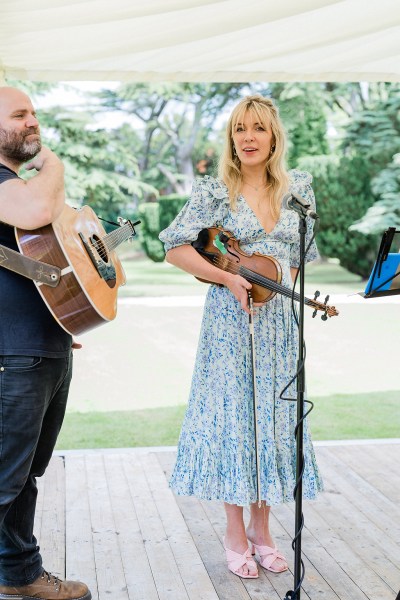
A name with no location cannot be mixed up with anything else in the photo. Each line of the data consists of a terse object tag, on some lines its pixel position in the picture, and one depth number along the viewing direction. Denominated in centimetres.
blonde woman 312
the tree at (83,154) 1388
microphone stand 261
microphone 255
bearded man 238
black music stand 269
